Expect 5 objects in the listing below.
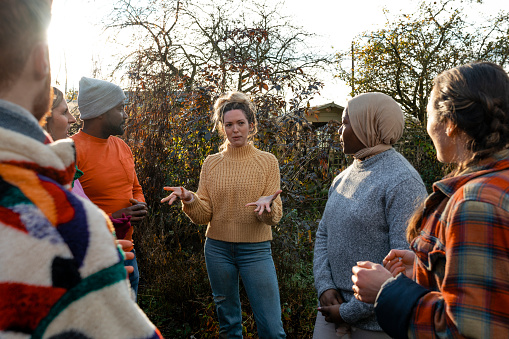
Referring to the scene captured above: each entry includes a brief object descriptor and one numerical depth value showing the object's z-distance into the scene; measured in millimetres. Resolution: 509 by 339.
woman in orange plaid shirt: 1033
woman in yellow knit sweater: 2889
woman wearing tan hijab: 1954
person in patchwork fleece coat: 727
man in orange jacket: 2979
